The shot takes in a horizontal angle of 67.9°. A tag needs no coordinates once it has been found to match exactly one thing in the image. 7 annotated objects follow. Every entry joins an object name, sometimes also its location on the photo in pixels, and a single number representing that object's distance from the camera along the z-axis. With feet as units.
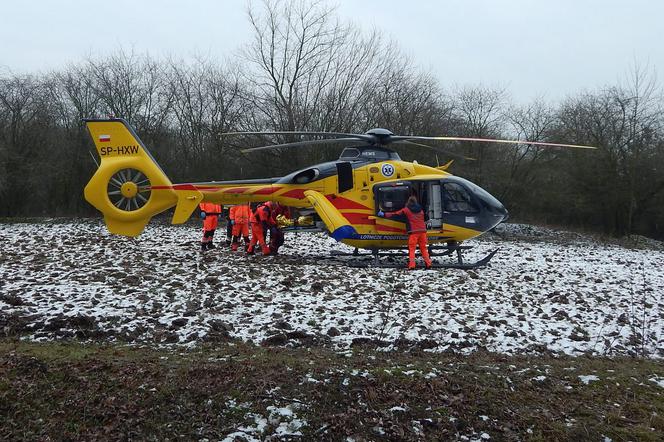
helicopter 40.52
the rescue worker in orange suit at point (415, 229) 38.88
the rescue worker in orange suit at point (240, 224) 48.79
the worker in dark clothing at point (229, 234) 53.52
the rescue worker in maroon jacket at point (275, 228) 45.32
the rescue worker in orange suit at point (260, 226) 44.52
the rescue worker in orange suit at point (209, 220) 48.34
